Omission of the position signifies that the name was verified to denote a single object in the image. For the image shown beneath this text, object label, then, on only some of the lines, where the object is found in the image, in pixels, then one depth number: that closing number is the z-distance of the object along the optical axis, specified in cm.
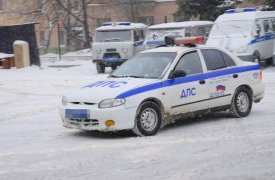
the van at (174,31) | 2545
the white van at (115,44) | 2631
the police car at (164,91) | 980
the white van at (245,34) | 2281
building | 4053
